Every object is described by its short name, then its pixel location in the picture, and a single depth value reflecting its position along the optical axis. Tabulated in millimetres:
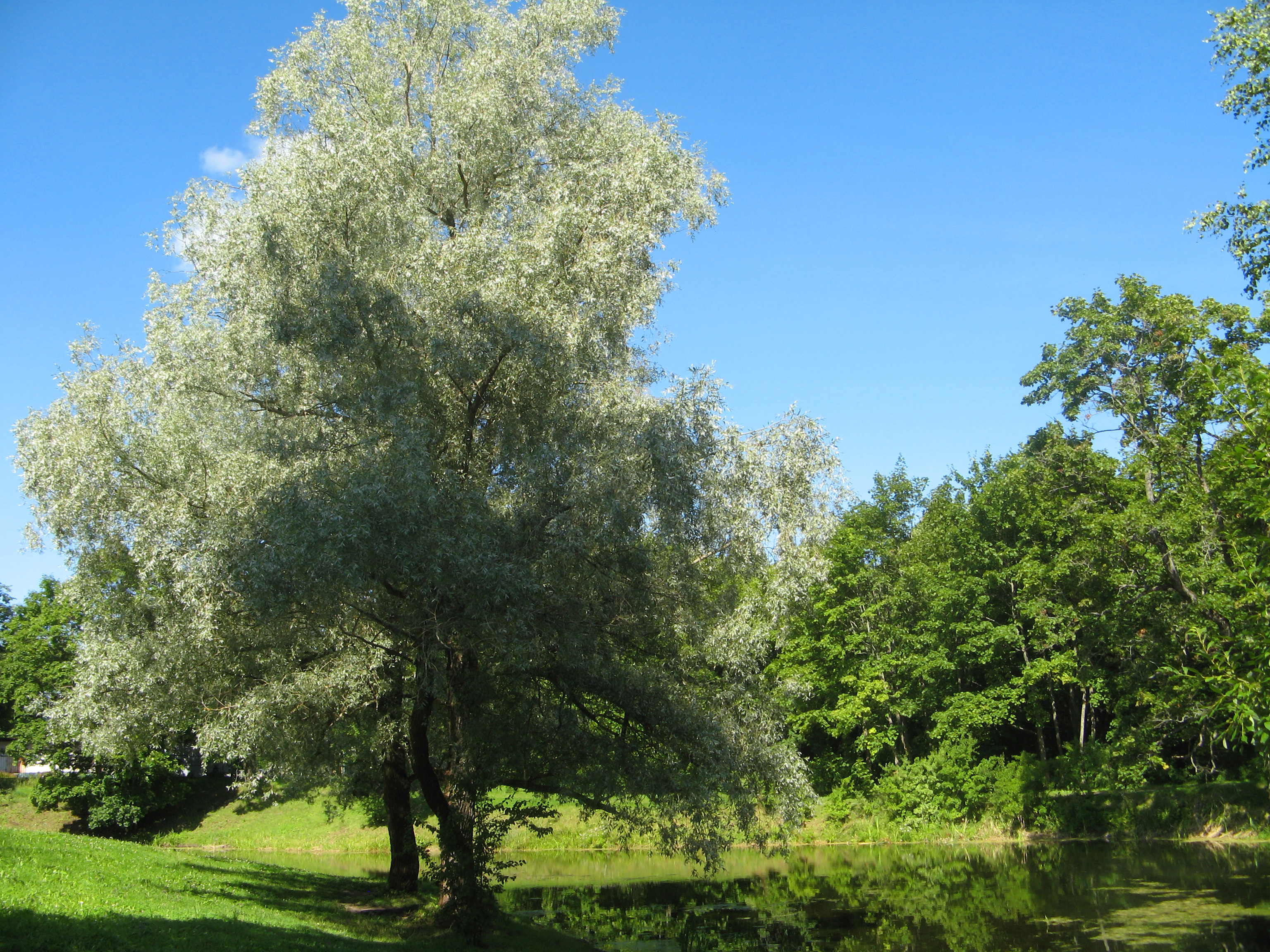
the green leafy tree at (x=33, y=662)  42906
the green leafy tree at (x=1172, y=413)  26219
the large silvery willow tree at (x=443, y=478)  13664
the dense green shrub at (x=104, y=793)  40719
